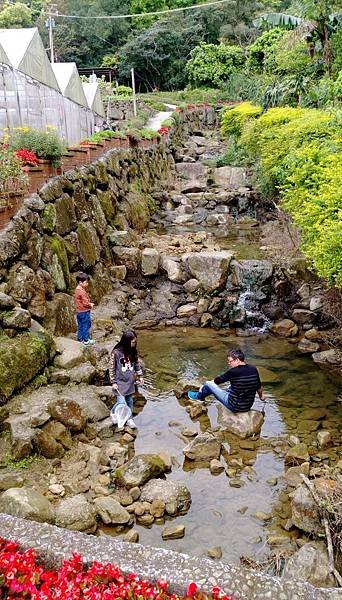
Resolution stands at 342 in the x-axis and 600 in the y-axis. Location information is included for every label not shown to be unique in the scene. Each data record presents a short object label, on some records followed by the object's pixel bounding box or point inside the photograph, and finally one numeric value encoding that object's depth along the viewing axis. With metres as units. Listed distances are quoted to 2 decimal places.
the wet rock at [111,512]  6.36
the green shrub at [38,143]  11.52
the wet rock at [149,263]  15.31
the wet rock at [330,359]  10.99
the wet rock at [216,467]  7.61
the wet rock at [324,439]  8.12
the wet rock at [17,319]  8.09
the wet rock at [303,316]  12.96
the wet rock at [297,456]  7.66
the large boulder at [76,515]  6.08
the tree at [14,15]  43.02
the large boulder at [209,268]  14.81
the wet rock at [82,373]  8.84
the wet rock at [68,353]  8.98
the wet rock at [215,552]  5.92
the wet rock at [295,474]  7.17
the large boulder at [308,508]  6.04
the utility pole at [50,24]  31.40
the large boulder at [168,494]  6.71
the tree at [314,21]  18.58
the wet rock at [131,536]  6.10
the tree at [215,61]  43.00
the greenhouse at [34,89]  14.24
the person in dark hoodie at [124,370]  8.55
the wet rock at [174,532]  6.23
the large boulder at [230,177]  25.83
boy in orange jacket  10.22
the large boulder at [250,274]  14.92
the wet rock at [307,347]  11.85
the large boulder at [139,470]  7.03
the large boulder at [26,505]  5.64
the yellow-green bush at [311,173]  8.08
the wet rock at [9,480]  6.50
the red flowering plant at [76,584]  3.72
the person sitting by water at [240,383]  8.62
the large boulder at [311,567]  5.29
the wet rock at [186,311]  14.11
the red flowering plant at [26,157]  10.68
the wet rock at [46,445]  7.21
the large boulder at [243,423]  8.56
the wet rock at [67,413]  7.64
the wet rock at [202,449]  7.93
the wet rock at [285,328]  12.84
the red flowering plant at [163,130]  29.23
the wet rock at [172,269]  15.17
